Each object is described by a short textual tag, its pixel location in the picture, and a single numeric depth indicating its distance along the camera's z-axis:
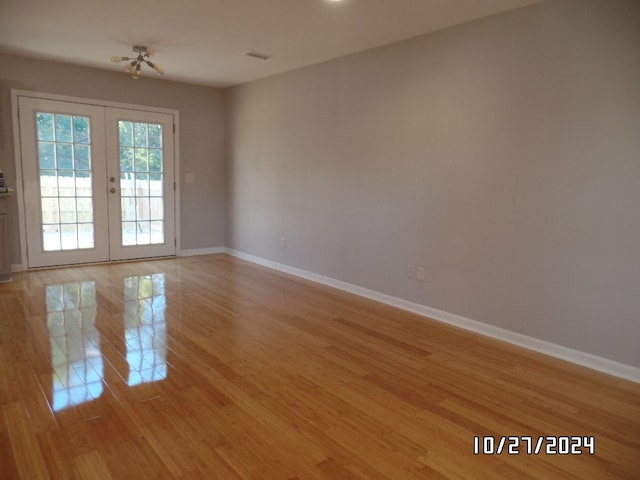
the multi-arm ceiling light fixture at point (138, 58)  4.40
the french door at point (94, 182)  5.22
